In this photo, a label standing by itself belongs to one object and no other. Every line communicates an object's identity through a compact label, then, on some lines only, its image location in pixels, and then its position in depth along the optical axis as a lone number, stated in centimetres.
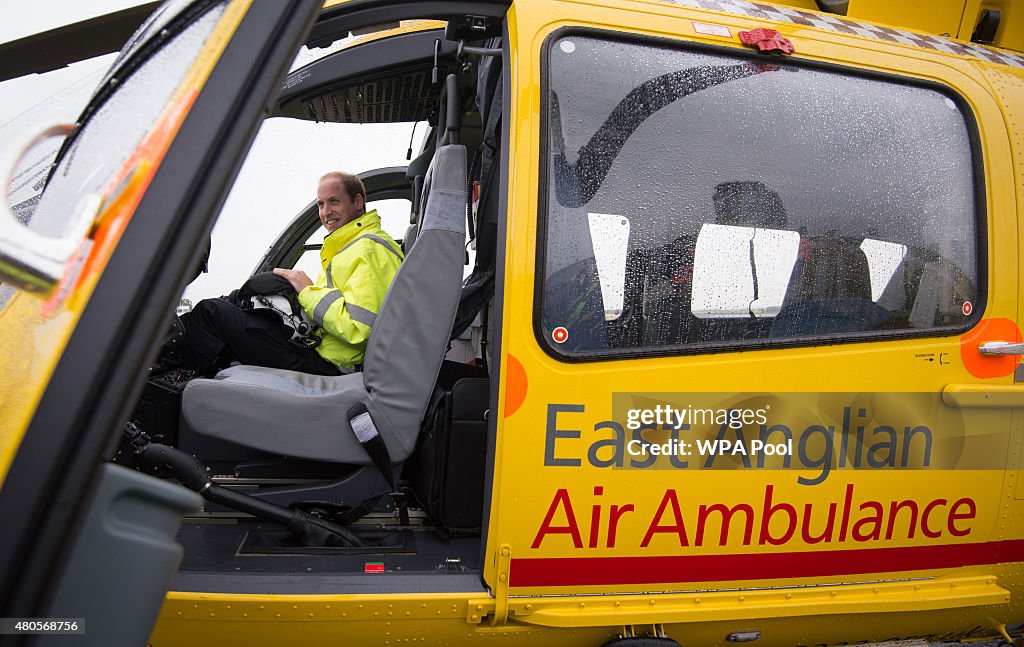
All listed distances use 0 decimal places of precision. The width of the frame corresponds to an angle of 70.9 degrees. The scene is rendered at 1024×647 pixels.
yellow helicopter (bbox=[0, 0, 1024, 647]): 182
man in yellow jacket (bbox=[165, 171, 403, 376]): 259
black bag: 217
